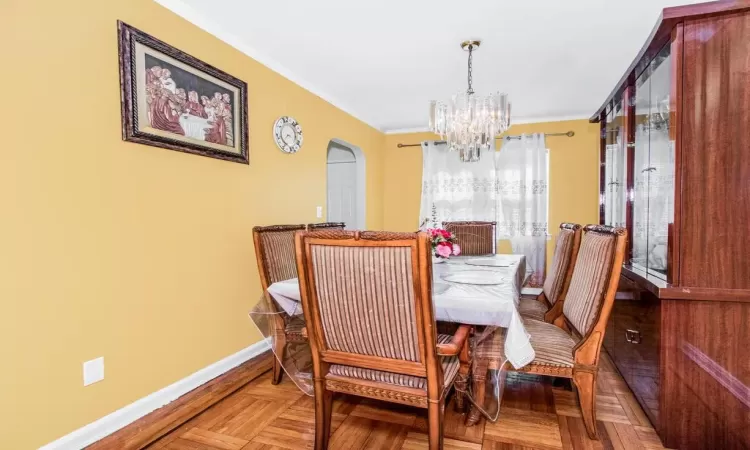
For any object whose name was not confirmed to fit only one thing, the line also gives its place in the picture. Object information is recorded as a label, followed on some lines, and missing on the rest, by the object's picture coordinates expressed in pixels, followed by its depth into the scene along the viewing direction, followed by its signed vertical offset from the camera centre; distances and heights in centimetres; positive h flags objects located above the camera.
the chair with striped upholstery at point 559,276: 221 -40
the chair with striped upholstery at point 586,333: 153 -55
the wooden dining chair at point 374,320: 121 -37
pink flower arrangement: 208 -18
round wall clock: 298 +67
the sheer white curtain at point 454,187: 471 +33
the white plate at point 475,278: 184 -34
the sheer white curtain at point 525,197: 448 +18
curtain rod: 445 +92
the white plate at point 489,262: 252 -35
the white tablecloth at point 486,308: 149 -38
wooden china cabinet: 154 -13
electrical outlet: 171 -71
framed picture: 186 +66
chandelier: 254 +64
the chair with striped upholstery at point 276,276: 214 -36
